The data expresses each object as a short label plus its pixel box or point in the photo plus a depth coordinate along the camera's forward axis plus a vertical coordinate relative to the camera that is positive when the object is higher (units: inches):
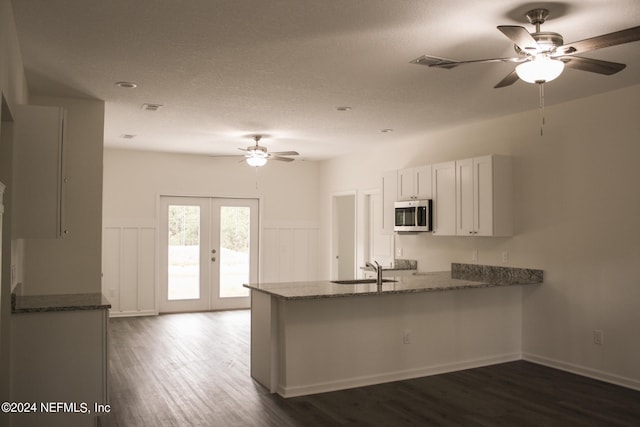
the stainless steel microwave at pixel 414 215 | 251.0 +9.7
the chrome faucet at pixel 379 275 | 201.5 -14.6
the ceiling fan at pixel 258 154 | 278.8 +42.1
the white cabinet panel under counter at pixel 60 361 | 140.3 -32.9
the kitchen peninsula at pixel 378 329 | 179.3 -33.4
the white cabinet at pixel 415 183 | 255.0 +25.4
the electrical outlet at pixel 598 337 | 194.7 -36.2
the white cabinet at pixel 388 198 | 276.7 +19.5
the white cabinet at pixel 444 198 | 239.9 +16.8
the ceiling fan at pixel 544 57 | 112.1 +39.6
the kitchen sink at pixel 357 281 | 211.2 -17.8
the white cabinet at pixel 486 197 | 221.8 +16.2
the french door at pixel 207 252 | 345.1 -10.4
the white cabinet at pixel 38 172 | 138.5 +16.5
